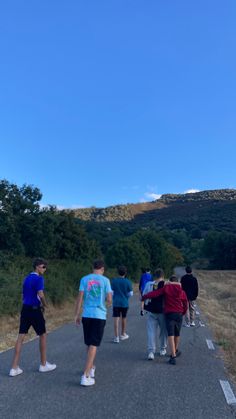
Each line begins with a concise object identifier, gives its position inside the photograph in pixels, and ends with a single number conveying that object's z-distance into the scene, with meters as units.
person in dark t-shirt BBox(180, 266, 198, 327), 15.55
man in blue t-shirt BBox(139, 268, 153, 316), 16.56
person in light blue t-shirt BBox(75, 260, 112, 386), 7.69
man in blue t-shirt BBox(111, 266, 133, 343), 12.52
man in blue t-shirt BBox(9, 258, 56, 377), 8.27
